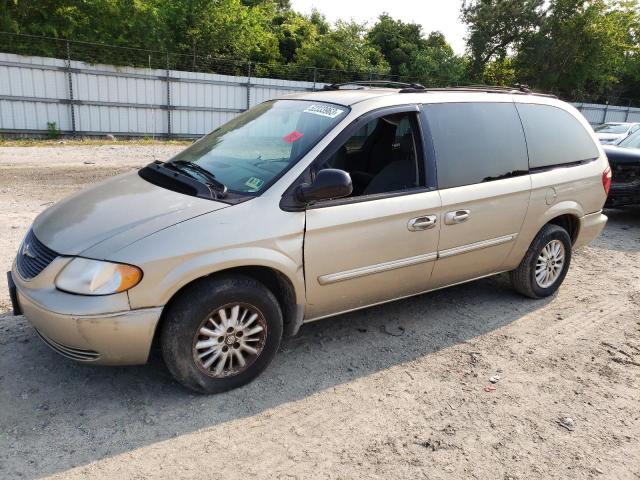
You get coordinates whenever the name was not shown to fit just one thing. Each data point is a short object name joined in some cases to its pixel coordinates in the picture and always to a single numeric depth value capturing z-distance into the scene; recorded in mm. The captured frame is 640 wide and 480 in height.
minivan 2904
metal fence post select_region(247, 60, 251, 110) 17922
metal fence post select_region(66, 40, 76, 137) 14750
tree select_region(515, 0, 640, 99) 26859
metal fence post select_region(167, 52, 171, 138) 16406
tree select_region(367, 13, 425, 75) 25281
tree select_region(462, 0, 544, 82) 27453
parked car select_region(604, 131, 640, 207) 8258
